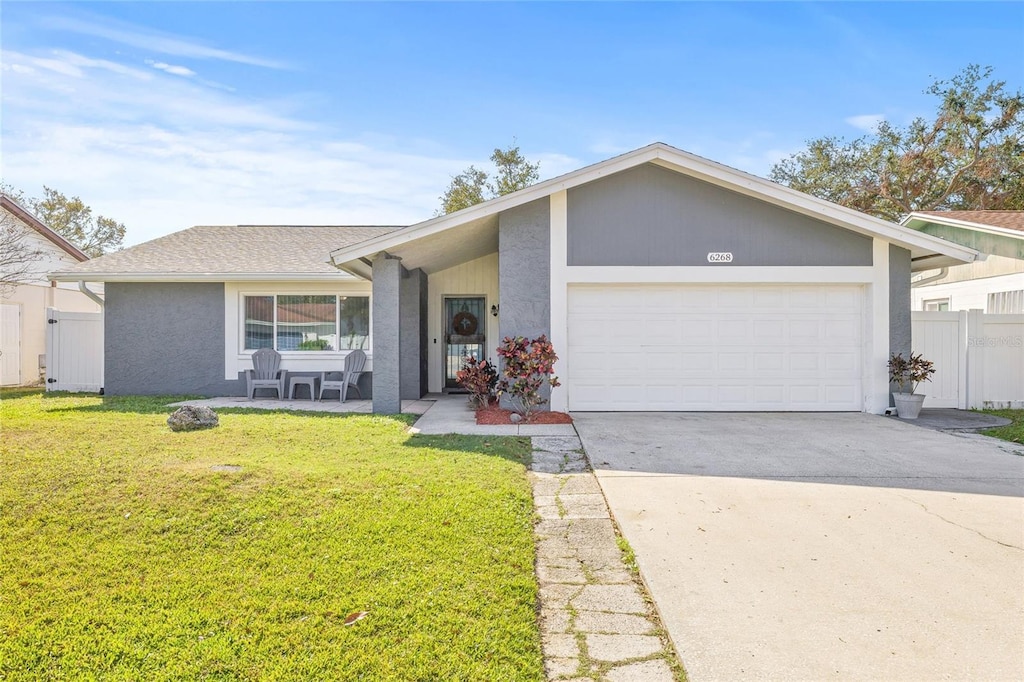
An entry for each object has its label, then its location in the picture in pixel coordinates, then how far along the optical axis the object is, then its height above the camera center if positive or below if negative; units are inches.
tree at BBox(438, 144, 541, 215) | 1104.2 +303.6
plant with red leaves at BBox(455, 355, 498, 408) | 376.8 -24.7
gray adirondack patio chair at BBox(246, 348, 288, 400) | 453.4 -22.8
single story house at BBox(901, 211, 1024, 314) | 457.1 +59.7
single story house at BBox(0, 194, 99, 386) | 554.6 +40.0
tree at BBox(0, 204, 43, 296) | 525.0 +80.0
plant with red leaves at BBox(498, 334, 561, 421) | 332.5 -13.5
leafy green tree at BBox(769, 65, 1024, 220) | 845.8 +279.1
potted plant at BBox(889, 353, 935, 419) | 350.9 -19.9
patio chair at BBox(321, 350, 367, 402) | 443.5 -27.5
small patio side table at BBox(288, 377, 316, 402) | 447.8 -31.8
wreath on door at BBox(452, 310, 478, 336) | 504.7 +15.2
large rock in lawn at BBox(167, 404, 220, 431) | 286.7 -38.4
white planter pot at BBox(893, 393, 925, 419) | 349.7 -36.4
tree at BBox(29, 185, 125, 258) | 1218.6 +252.1
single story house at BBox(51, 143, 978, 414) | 358.3 +36.0
